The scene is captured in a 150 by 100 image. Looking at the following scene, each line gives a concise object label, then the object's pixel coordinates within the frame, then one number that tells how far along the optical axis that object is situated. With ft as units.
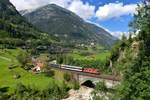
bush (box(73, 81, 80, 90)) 155.15
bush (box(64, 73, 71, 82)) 169.82
